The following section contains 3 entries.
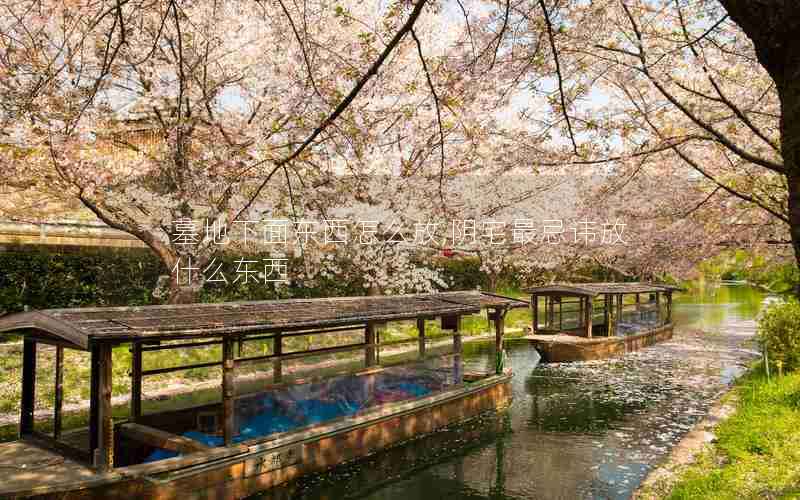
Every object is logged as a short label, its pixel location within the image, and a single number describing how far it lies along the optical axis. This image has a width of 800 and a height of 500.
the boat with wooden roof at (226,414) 6.99
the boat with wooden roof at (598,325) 20.36
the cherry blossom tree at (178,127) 11.70
